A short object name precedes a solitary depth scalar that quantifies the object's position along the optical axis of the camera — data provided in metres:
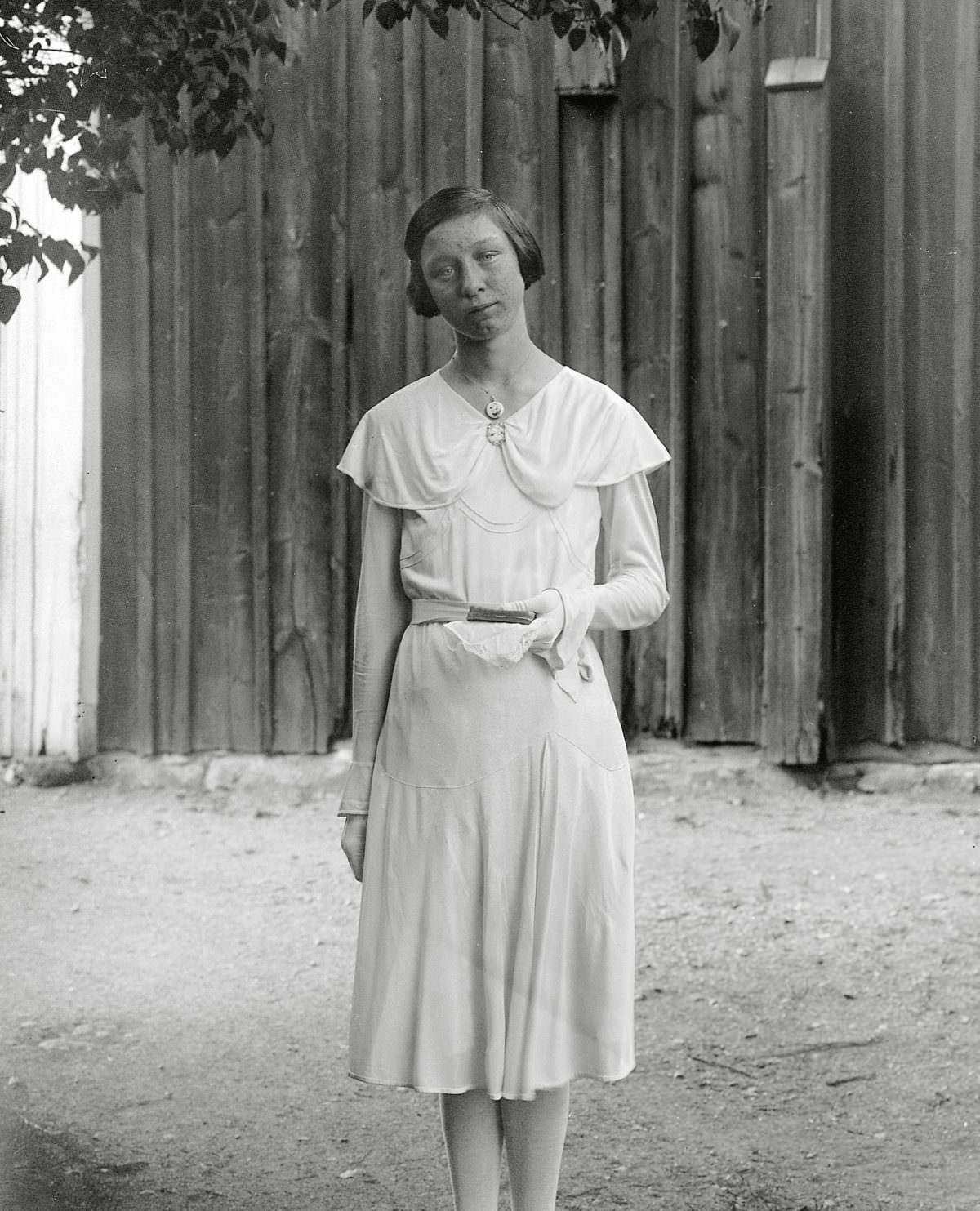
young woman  4.44
